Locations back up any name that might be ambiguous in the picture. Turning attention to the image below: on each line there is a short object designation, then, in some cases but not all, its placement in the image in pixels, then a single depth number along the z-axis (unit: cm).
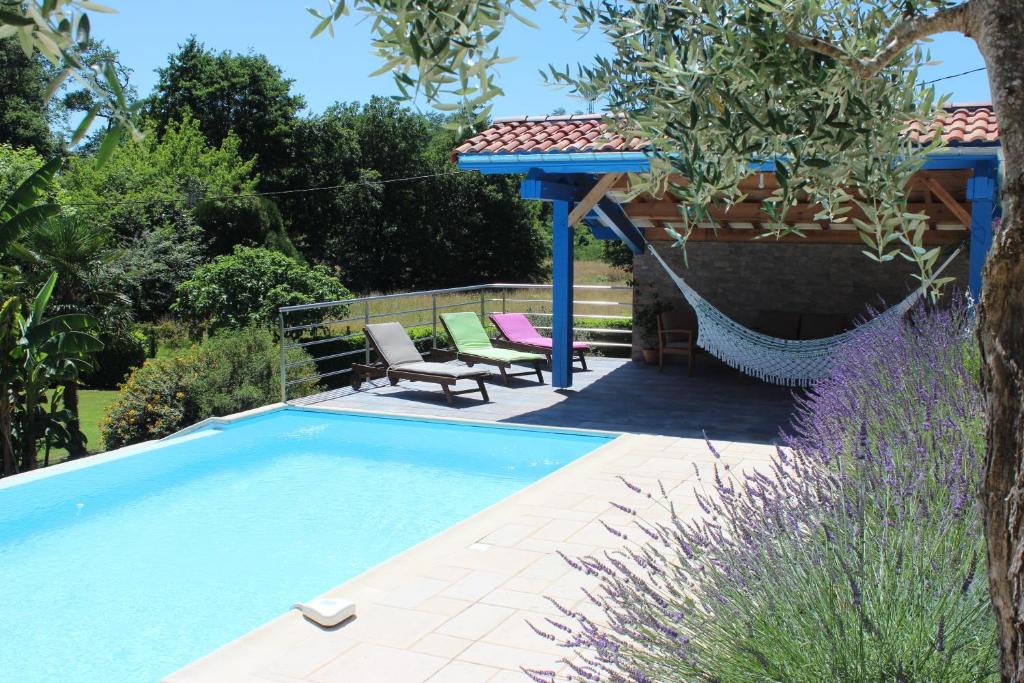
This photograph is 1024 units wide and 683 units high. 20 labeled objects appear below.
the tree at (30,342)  941
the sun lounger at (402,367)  1088
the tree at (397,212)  3450
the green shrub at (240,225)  2644
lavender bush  230
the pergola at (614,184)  888
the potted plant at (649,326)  1377
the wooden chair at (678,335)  1273
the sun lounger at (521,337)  1264
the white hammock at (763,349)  1041
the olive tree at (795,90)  191
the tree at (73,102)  3184
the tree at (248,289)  1385
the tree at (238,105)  3566
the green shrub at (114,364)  1695
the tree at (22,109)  2973
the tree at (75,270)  1135
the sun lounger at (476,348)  1188
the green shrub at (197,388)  1120
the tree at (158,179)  2347
